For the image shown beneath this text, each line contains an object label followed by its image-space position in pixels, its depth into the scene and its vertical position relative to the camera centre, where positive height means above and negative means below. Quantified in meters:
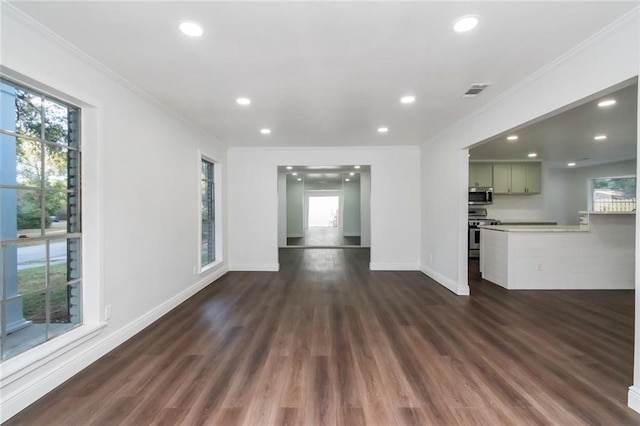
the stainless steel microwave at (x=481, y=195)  7.09 +0.44
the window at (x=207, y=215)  4.98 -0.07
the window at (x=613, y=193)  7.13 +0.50
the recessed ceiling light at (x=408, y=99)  3.11 +1.28
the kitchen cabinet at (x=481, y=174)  7.29 +1.00
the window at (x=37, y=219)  1.91 -0.06
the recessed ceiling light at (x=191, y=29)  1.86 +1.25
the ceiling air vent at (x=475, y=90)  2.82 +1.29
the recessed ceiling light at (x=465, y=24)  1.80 +1.25
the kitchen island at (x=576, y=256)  4.43 -0.70
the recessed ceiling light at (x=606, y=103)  3.29 +1.33
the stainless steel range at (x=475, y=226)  6.96 -0.36
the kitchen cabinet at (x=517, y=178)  7.30 +0.90
